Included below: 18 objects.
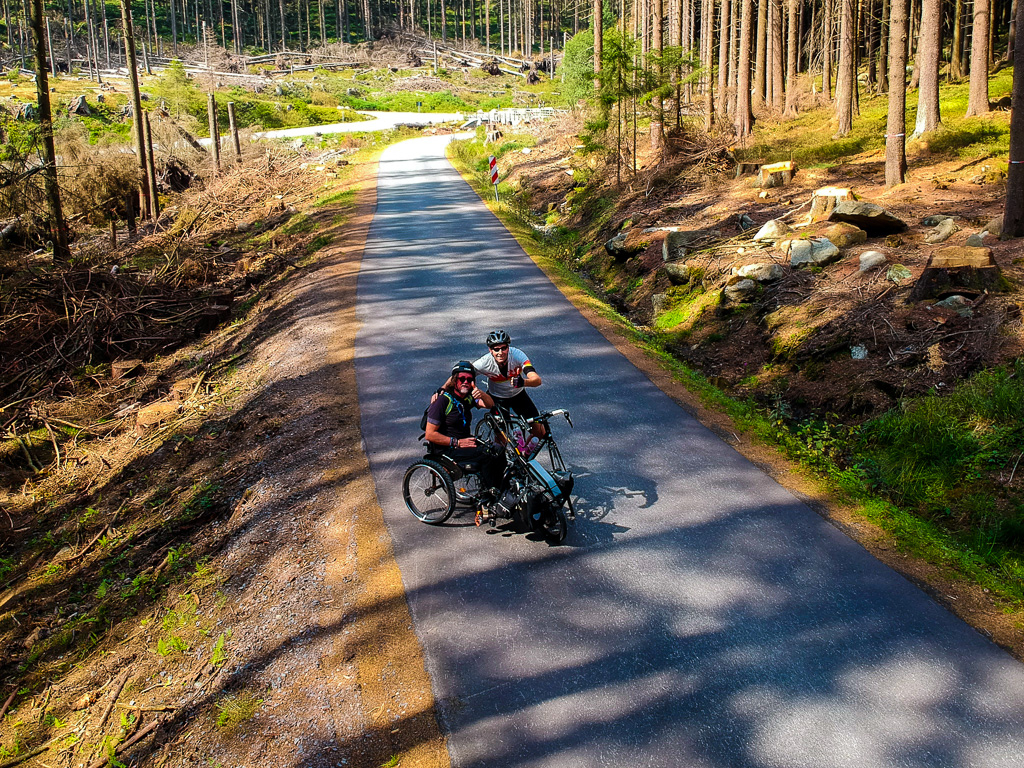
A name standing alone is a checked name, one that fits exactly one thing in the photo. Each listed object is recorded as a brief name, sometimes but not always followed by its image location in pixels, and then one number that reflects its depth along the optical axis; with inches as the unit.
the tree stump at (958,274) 425.1
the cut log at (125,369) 581.9
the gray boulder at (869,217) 539.5
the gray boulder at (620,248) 745.4
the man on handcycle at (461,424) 280.8
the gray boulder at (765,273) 542.9
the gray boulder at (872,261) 497.1
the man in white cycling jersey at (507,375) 291.6
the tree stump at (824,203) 600.1
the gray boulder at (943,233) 520.1
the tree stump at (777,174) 777.6
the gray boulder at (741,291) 541.3
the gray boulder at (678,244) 659.4
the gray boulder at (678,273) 616.2
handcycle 273.9
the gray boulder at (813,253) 535.5
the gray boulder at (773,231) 608.2
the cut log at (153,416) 476.1
